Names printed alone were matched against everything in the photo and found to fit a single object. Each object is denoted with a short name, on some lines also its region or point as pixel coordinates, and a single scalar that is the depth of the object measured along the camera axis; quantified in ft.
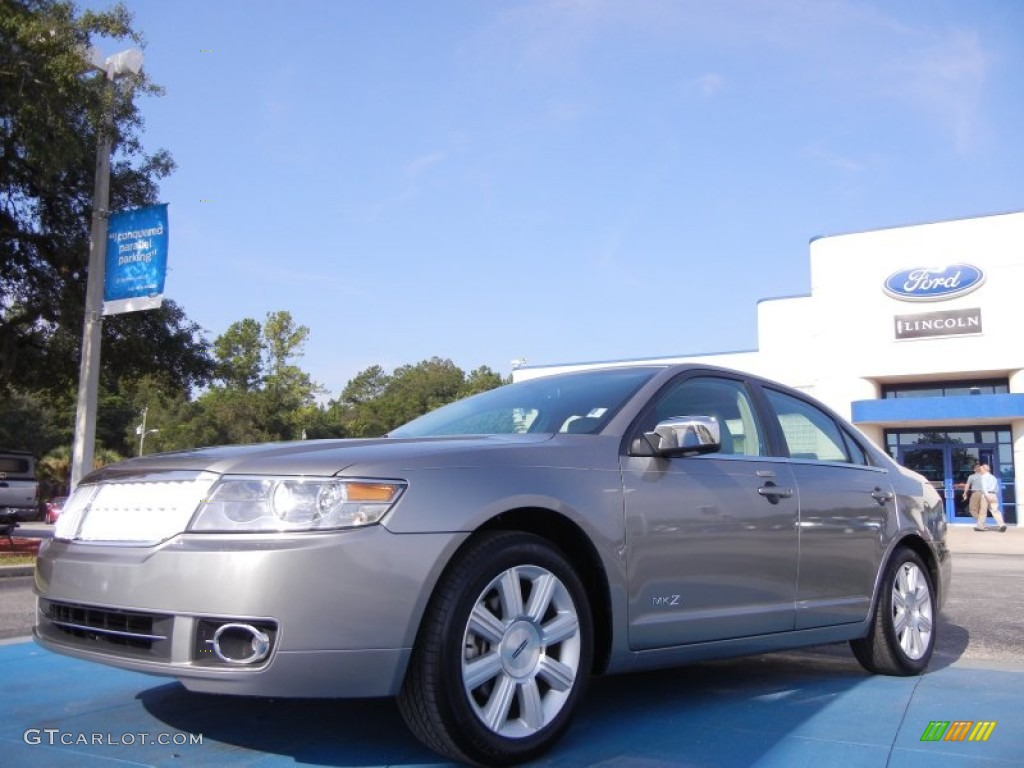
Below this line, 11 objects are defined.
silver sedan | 9.23
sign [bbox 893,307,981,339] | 86.79
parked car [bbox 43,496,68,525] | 33.29
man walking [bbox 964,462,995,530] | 73.51
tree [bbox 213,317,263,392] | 204.44
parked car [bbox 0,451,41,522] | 49.01
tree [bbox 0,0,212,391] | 40.52
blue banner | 41.29
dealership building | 85.30
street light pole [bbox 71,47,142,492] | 42.55
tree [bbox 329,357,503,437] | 261.65
